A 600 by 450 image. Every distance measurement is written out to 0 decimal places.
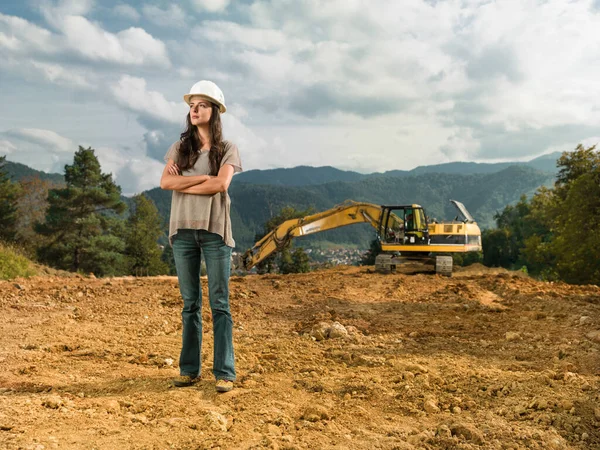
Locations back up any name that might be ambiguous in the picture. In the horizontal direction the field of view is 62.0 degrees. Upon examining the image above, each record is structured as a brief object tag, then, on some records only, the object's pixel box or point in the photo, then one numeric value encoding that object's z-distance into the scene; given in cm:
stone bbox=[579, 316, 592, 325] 696
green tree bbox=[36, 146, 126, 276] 3094
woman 358
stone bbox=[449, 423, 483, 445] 301
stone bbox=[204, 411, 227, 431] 306
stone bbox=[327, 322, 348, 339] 570
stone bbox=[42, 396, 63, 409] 334
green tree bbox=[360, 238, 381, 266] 4827
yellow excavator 1445
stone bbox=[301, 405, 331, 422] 326
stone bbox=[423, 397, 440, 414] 344
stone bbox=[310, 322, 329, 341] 570
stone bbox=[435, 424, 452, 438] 304
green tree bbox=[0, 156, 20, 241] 3441
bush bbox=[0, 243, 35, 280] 1314
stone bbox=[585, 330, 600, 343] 598
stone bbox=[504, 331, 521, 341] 609
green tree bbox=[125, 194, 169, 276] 4278
